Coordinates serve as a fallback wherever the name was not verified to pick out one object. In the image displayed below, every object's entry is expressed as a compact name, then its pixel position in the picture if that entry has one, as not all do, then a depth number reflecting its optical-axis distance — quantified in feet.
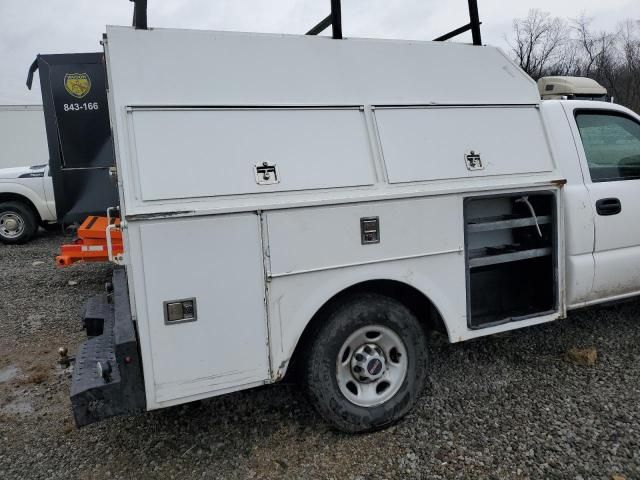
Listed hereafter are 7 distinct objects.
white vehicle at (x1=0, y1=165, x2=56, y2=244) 34.19
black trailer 23.27
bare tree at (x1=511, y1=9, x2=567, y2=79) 105.29
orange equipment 21.29
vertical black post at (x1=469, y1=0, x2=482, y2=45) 13.07
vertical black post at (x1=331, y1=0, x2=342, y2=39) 11.62
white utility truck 9.22
